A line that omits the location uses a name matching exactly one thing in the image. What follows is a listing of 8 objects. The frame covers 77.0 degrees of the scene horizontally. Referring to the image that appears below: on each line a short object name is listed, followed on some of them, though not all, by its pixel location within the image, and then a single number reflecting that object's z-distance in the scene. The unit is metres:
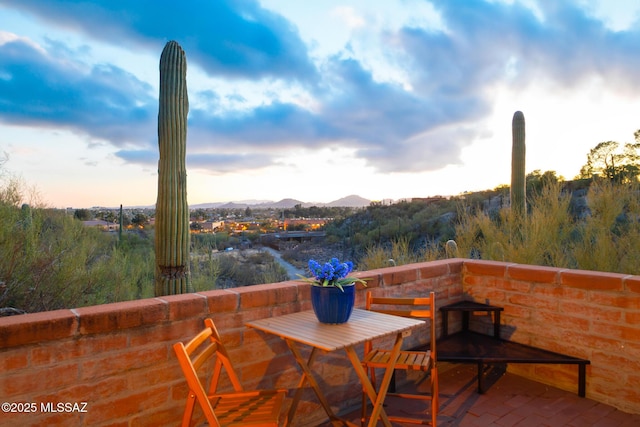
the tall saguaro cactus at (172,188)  3.89
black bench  3.13
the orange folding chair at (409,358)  2.51
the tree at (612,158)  12.97
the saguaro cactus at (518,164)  6.52
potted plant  2.19
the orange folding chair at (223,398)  1.53
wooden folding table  1.95
